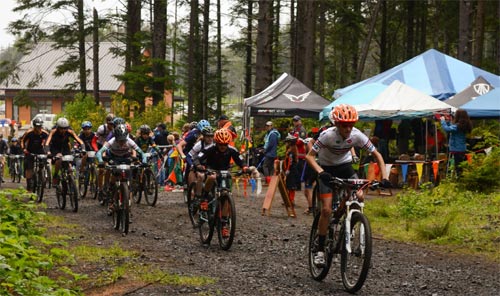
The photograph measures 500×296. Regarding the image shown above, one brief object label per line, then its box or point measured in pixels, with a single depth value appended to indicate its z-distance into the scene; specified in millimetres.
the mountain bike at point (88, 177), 19188
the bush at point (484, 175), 17203
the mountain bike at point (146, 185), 18328
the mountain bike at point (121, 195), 13523
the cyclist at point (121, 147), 15148
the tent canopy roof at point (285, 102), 24406
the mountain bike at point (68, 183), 16938
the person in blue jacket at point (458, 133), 18266
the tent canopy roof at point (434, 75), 23938
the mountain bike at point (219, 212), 11617
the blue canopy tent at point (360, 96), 21797
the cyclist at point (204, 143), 13138
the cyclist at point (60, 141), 17156
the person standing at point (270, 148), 22264
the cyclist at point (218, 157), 12102
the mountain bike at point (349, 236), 8336
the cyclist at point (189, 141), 16547
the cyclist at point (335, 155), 9023
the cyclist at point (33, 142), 18359
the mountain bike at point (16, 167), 33062
